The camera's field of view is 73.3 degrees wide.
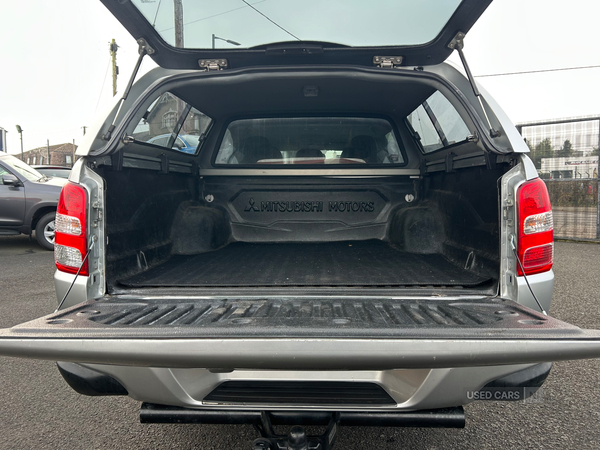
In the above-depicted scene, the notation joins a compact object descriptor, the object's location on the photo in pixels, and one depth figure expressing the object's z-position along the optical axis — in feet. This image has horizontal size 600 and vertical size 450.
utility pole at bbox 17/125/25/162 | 152.68
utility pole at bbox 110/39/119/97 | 83.97
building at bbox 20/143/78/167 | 180.08
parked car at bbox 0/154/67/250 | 22.97
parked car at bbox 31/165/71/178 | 29.14
